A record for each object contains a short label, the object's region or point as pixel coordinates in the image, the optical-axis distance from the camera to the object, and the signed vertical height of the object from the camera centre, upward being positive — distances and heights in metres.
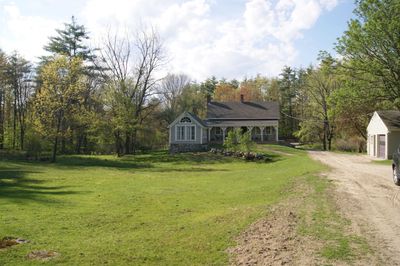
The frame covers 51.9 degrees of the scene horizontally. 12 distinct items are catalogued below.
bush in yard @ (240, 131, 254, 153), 40.53 -0.20
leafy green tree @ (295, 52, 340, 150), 61.12 +4.63
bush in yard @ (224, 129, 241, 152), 42.25 +0.10
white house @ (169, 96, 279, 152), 53.22 +2.44
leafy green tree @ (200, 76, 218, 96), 93.88 +12.72
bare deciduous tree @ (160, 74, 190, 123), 73.41 +9.84
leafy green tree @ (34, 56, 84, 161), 41.38 +4.88
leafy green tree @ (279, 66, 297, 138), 83.19 +8.34
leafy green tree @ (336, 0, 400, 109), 27.52 +6.61
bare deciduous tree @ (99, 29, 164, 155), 47.31 +5.52
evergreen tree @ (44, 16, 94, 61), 57.56 +13.68
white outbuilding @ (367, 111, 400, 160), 33.69 +0.69
